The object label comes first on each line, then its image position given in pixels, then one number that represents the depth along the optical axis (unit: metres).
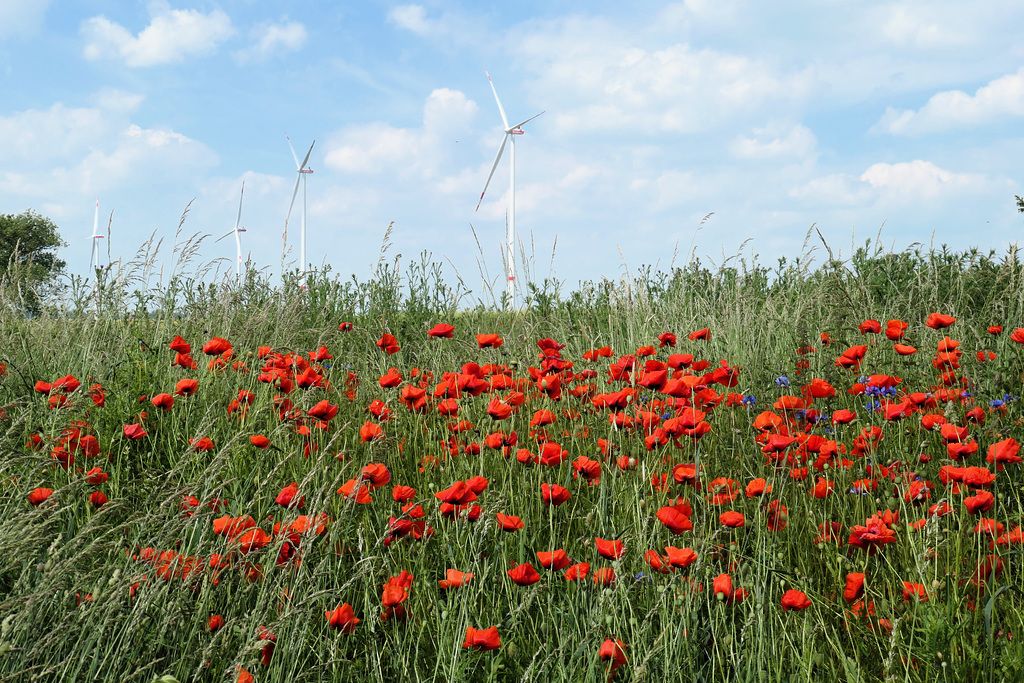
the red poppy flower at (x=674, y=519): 1.69
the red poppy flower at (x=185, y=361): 3.30
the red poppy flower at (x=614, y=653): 1.50
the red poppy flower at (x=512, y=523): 1.83
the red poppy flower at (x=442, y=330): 3.20
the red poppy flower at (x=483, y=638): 1.52
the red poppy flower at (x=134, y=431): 2.56
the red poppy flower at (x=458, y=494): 1.81
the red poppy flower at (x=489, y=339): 3.12
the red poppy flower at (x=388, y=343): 3.60
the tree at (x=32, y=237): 32.97
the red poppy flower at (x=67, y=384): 2.89
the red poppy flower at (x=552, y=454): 2.26
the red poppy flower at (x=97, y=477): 2.18
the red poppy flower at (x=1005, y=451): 2.13
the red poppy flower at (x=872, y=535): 1.77
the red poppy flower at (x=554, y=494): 2.01
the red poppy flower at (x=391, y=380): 2.95
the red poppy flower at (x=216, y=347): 3.24
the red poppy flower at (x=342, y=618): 1.58
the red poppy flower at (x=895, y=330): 3.09
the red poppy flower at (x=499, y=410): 2.42
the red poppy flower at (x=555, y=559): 1.76
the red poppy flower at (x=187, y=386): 2.83
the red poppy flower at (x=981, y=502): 1.84
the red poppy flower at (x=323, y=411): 2.46
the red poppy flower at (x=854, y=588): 1.69
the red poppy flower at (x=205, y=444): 2.32
